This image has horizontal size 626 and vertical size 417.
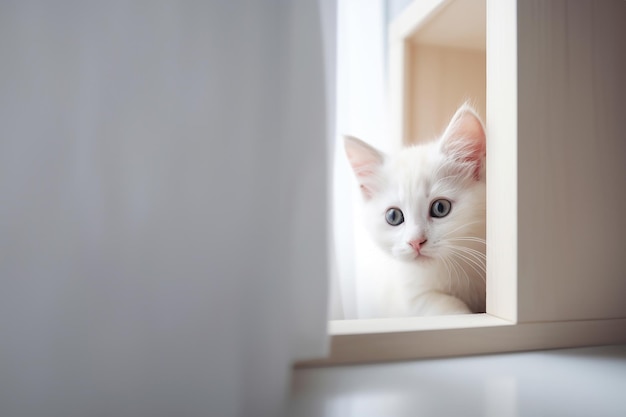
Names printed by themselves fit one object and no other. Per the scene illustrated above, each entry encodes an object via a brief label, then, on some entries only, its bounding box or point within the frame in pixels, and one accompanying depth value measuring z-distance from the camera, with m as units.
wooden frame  0.27
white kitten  0.32
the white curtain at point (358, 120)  0.36
